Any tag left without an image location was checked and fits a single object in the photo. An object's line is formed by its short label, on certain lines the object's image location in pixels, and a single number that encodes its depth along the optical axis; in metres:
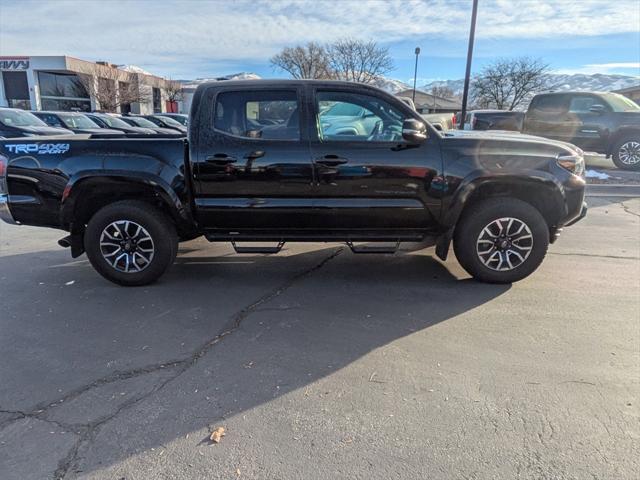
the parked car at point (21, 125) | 12.46
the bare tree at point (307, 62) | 38.79
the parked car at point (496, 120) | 16.12
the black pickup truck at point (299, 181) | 4.41
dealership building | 44.00
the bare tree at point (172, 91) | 61.47
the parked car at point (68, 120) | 15.58
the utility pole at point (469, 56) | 13.83
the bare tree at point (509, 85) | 46.69
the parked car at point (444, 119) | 14.97
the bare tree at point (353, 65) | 38.50
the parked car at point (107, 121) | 18.24
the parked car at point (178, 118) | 27.94
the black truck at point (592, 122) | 11.90
